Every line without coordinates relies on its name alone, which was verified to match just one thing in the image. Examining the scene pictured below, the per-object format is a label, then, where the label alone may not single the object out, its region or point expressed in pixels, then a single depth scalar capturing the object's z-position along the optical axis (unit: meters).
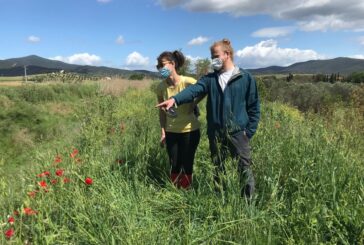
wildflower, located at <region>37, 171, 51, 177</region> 3.88
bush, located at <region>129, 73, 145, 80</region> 33.32
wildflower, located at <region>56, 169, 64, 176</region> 3.75
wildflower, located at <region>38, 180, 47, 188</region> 3.47
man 3.82
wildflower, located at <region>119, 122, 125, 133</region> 6.67
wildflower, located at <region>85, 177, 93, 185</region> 3.65
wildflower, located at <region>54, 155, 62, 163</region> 4.45
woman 4.38
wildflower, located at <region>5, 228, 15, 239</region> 2.82
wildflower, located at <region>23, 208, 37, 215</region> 3.13
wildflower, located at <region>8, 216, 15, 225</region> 3.11
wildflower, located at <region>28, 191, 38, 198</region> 3.48
